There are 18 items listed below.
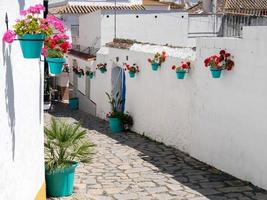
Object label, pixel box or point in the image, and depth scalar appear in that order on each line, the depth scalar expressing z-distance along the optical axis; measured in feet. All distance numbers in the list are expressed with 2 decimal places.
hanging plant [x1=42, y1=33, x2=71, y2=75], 21.15
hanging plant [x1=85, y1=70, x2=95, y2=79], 71.67
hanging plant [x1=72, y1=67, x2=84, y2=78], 77.97
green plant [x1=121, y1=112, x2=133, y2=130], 54.65
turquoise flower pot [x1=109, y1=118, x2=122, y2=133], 54.54
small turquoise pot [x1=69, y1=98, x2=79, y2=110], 81.15
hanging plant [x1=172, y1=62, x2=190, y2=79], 40.88
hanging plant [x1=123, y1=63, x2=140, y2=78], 52.80
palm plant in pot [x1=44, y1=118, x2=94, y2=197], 28.07
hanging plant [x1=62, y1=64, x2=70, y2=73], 88.63
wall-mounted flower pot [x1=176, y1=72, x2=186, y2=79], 41.42
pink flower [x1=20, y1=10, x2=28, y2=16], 17.50
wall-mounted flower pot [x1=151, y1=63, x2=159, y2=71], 46.83
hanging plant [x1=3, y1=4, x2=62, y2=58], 16.15
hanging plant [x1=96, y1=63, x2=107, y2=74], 64.75
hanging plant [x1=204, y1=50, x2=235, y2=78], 33.76
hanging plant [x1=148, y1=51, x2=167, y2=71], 45.96
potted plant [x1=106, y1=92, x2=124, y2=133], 54.60
